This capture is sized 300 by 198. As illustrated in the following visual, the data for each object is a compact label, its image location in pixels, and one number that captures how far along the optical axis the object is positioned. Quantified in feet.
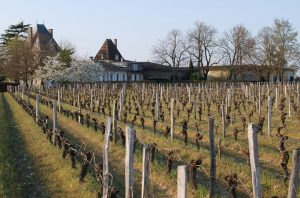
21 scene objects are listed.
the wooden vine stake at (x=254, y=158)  19.13
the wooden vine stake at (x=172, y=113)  45.30
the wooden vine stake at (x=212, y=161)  23.82
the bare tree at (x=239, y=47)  229.45
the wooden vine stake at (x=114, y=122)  42.58
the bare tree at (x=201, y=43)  260.42
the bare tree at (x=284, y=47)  194.29
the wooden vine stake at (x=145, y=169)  18.69
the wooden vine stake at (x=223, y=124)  43.37
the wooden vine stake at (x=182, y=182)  15.14
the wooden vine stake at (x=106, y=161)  21.12
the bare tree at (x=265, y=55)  198.49
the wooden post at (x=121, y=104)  58.59
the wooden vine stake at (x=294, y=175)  16.38
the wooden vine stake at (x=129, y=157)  20.94
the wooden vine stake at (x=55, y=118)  45.21
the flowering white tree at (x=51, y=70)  189.37
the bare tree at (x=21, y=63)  176.86
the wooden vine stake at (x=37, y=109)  55.67
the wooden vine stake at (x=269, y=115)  43.52
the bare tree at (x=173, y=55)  280.10
